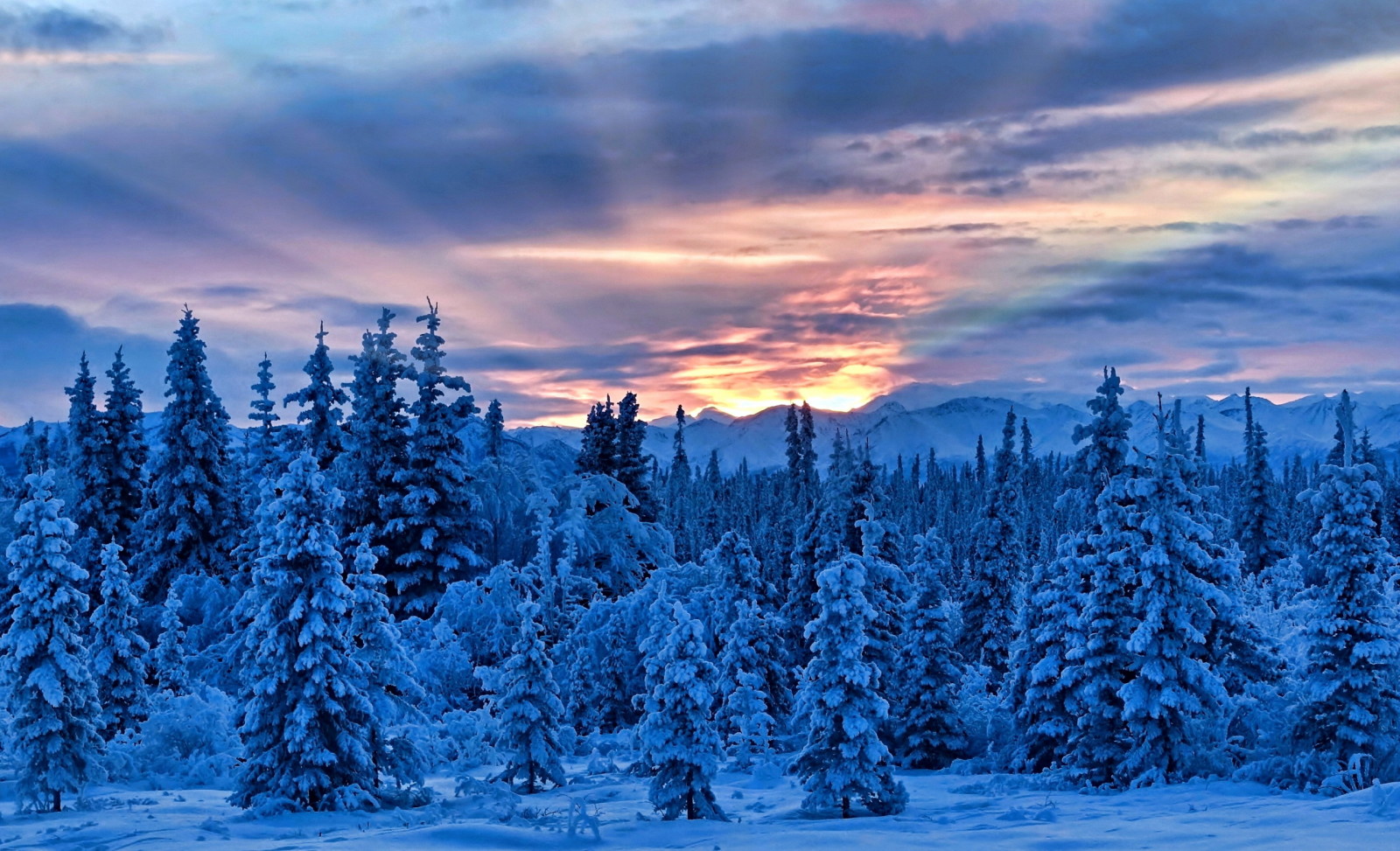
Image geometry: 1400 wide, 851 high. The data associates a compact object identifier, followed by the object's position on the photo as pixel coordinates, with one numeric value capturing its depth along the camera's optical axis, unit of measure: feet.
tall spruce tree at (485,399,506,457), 194.52
